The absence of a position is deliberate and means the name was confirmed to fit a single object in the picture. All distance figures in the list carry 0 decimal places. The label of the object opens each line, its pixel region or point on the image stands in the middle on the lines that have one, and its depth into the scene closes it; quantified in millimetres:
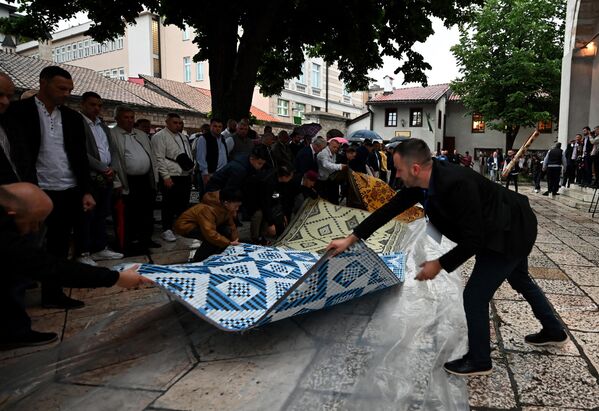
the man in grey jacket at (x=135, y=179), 4766
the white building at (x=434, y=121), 32062
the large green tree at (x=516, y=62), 25328
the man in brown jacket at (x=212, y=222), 4051
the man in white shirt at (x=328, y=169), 7098
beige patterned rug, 4976
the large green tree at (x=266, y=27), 7129
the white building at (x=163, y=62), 32125
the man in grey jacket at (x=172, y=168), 5301
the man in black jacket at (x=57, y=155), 3113
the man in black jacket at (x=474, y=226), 2047
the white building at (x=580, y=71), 12734
